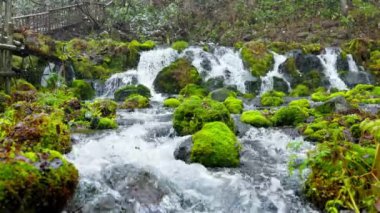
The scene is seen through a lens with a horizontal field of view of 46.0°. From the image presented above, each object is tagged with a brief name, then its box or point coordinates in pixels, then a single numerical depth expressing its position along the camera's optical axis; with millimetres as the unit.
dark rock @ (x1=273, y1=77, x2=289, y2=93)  20239
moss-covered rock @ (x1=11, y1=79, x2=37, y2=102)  13289
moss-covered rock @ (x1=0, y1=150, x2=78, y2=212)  5000
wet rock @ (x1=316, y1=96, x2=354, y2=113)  12406
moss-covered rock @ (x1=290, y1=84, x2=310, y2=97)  19500
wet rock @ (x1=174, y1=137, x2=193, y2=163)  8141
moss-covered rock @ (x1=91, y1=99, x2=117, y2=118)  12663
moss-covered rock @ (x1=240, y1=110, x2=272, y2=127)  11680
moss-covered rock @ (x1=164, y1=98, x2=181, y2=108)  15484
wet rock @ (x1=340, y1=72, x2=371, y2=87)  20562
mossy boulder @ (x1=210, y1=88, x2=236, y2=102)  16312
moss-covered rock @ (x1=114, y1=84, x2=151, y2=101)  17219
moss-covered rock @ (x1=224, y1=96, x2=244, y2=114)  13871
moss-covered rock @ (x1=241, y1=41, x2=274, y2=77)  21000
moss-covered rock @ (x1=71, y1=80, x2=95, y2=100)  17720
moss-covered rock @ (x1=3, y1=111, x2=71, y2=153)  7488
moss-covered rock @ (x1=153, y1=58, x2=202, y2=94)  19875
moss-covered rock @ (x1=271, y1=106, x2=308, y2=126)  11883
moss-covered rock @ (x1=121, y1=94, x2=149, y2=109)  14918
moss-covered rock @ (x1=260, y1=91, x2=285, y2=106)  15915
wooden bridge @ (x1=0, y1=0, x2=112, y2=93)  13156
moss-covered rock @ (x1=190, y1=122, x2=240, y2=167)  7891
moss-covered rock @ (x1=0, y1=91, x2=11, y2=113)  11805
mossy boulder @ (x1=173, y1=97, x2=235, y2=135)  10109
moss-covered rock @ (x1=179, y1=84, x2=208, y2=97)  18406
